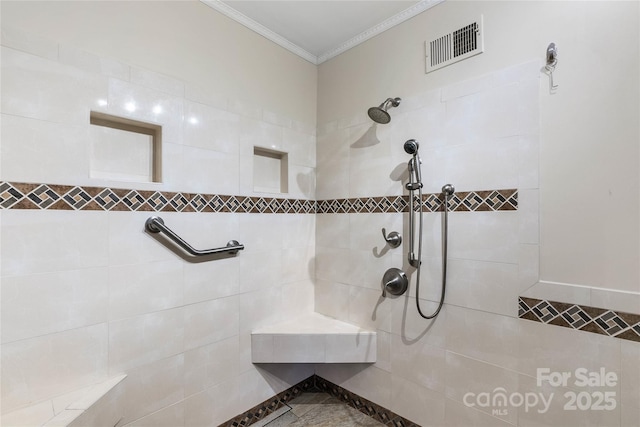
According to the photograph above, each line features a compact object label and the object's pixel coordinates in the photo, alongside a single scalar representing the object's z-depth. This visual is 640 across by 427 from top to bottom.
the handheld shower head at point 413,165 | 1.62
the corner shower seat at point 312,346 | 1.85
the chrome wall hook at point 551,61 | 1.29
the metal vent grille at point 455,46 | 1.52
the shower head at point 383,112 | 1.62
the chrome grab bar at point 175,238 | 1.42
